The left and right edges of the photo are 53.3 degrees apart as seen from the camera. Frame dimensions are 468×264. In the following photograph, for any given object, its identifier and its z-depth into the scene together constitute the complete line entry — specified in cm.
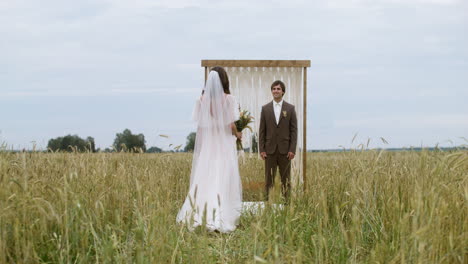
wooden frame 902
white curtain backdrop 952
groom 807
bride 665
